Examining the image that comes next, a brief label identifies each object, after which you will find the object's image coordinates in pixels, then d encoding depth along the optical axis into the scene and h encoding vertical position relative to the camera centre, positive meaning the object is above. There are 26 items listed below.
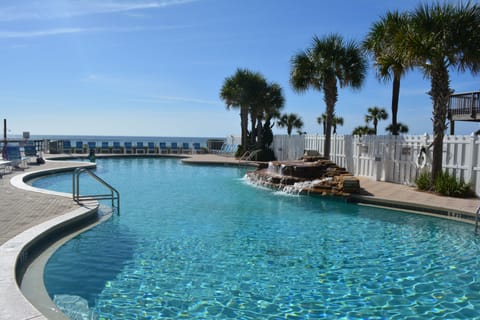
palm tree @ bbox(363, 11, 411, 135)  11.20 +3.44
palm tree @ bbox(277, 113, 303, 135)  34.84 +2.40
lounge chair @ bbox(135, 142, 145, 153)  29.70 -0.35
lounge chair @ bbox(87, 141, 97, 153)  29.34 -0.06
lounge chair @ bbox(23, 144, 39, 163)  18.66 -0.45
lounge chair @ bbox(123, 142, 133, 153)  29.39 -0.22
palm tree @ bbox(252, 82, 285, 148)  26.00 +3.03
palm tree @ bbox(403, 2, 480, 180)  10.32 +2.99
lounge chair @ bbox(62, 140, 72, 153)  28.20 -0.32
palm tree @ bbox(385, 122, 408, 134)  34.33 +2.04
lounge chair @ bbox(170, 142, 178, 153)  31.34 -0.15
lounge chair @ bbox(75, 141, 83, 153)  28.70 -0.30
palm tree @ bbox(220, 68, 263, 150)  25.72 +3.75
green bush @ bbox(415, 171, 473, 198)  10.55 -0.98
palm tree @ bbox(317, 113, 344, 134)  36.85 +2.92
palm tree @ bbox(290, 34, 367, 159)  16.77 +3.58
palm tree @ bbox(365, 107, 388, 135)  33.97 +3.13
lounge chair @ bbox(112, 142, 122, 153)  29.66 -0.39
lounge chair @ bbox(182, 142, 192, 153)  31.89 -0.21
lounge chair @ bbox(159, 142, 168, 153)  31.12 -0.17
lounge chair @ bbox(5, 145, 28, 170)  15.85 -0.57
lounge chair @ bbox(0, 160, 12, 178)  13.76 -1.03
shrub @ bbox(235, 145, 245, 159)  26.45 -0.36
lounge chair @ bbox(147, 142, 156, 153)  30.29 -0.26
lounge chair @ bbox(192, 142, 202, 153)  32.16 -0.19
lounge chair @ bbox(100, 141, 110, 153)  29.50 -0.41
